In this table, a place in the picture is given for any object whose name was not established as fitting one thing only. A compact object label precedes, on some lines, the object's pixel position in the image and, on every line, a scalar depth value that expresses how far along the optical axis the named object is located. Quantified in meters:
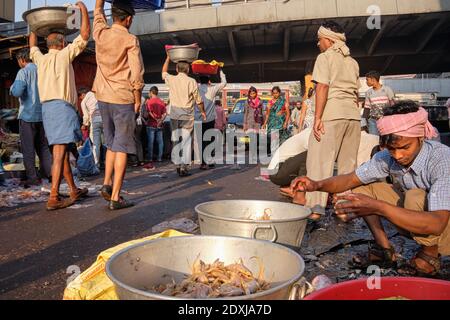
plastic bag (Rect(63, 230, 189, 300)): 1.95
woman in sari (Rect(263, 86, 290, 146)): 10.98
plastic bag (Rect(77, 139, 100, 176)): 7.93
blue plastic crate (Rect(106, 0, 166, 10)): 6.63
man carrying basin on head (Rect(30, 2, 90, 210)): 4.82
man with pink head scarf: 2.34
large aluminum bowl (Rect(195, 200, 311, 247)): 2.31
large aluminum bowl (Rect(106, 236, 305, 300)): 1.74
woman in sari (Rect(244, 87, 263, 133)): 12.25
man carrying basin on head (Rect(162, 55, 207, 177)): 8.11
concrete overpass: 14.02
